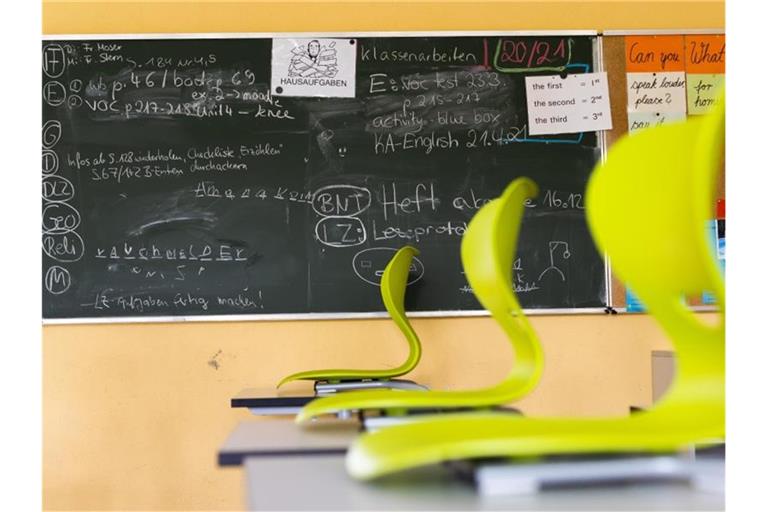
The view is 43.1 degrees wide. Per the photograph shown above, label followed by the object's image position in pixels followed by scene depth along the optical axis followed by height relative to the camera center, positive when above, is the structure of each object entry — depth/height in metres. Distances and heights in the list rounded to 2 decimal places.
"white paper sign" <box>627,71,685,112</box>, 4.48 +0.72
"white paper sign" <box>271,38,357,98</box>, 4.38 +0.81
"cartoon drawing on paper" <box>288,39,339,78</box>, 4.39 +0.85
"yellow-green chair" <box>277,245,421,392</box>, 3.77 -0.24
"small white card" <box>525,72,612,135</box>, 4.43 +0.66
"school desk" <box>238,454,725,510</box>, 1.07 -0.29
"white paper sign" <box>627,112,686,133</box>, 4.47 +0.60
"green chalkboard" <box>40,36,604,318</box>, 4.29 +0.34
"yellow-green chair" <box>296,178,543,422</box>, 1.62 -0.15
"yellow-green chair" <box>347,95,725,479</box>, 1.09 -0.07
